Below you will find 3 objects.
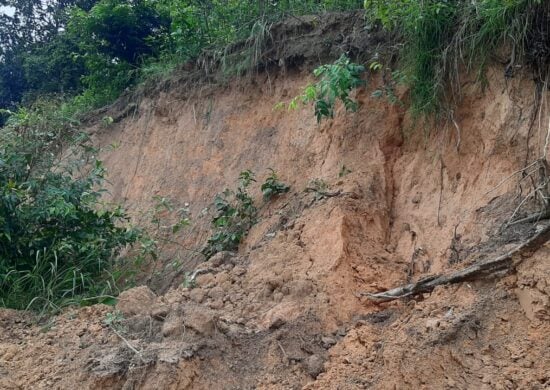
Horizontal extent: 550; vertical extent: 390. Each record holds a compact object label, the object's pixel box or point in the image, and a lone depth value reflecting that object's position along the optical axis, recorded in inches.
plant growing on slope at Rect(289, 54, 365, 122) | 215.2
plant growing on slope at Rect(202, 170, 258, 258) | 241.1
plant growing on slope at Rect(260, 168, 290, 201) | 245.8
